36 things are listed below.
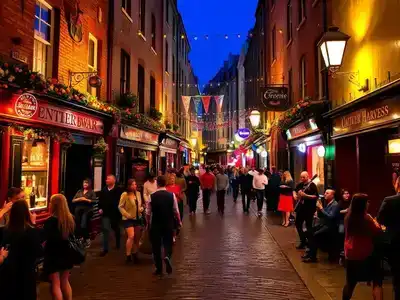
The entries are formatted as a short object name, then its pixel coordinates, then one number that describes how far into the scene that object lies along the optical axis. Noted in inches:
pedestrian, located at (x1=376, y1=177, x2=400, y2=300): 206.8
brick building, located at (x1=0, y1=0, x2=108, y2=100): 329.4
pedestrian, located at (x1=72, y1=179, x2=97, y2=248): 387.2
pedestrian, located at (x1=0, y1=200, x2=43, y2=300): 175.0
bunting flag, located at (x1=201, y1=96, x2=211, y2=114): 1031.0
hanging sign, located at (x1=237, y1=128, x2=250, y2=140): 1352.1
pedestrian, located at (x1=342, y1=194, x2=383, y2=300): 219.6
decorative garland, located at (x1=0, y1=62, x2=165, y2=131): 293.3
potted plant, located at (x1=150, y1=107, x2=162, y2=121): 814.5
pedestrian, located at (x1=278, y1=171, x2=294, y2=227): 539.2
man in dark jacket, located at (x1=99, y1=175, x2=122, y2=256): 378.6
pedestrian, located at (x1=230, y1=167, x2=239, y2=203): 938.1
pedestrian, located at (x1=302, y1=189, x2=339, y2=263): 331.9
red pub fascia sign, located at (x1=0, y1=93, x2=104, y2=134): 309.3
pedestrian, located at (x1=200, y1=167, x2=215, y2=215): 701.3
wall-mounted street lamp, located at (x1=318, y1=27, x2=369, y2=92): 369.1
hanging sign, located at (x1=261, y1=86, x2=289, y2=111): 686.5
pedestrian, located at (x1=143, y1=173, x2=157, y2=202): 439.0
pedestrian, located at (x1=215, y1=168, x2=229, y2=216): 690.2
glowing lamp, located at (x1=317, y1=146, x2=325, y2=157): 543.5
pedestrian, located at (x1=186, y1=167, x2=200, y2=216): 677.3
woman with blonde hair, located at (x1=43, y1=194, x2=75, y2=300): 209.9
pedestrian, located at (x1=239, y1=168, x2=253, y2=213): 711.7
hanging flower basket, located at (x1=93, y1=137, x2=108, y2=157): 501.7
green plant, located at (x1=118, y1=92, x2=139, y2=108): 611.5
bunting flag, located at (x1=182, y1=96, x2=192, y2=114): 1013.5
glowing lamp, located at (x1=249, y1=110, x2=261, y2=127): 941.4
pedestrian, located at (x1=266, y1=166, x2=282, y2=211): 660.7
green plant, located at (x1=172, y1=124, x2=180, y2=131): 1076.9
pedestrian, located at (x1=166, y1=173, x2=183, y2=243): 450.3
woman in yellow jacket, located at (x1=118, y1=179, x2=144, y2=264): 346.0
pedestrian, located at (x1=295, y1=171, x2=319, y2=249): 374.6
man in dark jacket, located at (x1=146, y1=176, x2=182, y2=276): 303.0
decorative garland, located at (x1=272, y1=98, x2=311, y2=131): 530.8
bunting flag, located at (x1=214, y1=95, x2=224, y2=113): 1032.2
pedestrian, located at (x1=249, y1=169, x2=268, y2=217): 654.5
